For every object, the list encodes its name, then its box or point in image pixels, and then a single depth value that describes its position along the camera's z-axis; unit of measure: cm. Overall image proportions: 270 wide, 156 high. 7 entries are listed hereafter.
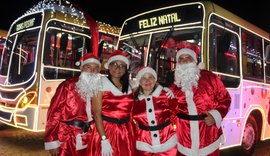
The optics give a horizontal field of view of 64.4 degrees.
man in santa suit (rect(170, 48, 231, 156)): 242
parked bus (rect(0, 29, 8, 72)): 759
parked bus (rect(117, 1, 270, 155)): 384
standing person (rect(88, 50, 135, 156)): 228
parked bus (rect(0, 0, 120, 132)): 470
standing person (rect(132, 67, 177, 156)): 245
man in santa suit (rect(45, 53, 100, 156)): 244
